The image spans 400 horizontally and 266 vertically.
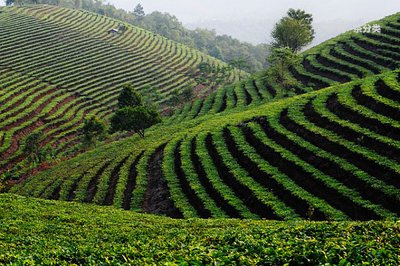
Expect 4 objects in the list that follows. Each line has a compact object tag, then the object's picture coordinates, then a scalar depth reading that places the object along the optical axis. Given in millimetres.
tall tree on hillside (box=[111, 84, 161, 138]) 46125
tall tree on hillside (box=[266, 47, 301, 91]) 54531
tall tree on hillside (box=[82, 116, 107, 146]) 53147
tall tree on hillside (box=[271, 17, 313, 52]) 74875
